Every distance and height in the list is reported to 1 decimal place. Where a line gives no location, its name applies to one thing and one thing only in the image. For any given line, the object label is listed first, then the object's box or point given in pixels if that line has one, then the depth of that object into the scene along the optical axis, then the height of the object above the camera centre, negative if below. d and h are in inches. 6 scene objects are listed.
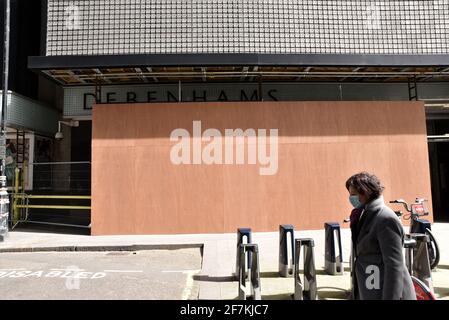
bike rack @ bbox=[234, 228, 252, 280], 263.3 -35.1
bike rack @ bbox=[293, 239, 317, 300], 207.3 -51.5
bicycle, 254.6 -33.2
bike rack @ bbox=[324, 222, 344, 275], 261.3 -47.1
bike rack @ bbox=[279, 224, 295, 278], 259.7 -47.6
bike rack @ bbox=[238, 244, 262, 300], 201.9 -49.1
